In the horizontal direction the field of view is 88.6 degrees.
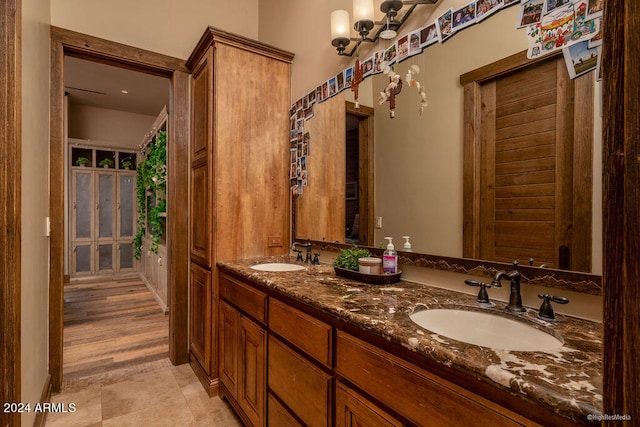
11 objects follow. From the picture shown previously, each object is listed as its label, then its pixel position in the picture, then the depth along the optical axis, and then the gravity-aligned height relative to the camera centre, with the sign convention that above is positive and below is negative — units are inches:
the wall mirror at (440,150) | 41.1 +10.3
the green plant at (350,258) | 65.5 -10.2
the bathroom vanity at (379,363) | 26.6 -16.7
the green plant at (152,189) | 159.3 +10.6
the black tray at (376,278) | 60.1 -12.9
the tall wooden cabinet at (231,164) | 89.9 +12.7
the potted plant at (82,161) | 221.9 +31.3
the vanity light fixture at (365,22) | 64.7 +39.7
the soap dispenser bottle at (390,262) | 61.9 -10.2
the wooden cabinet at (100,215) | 221.1 -5.3
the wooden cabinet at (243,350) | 65.3 -31.8
